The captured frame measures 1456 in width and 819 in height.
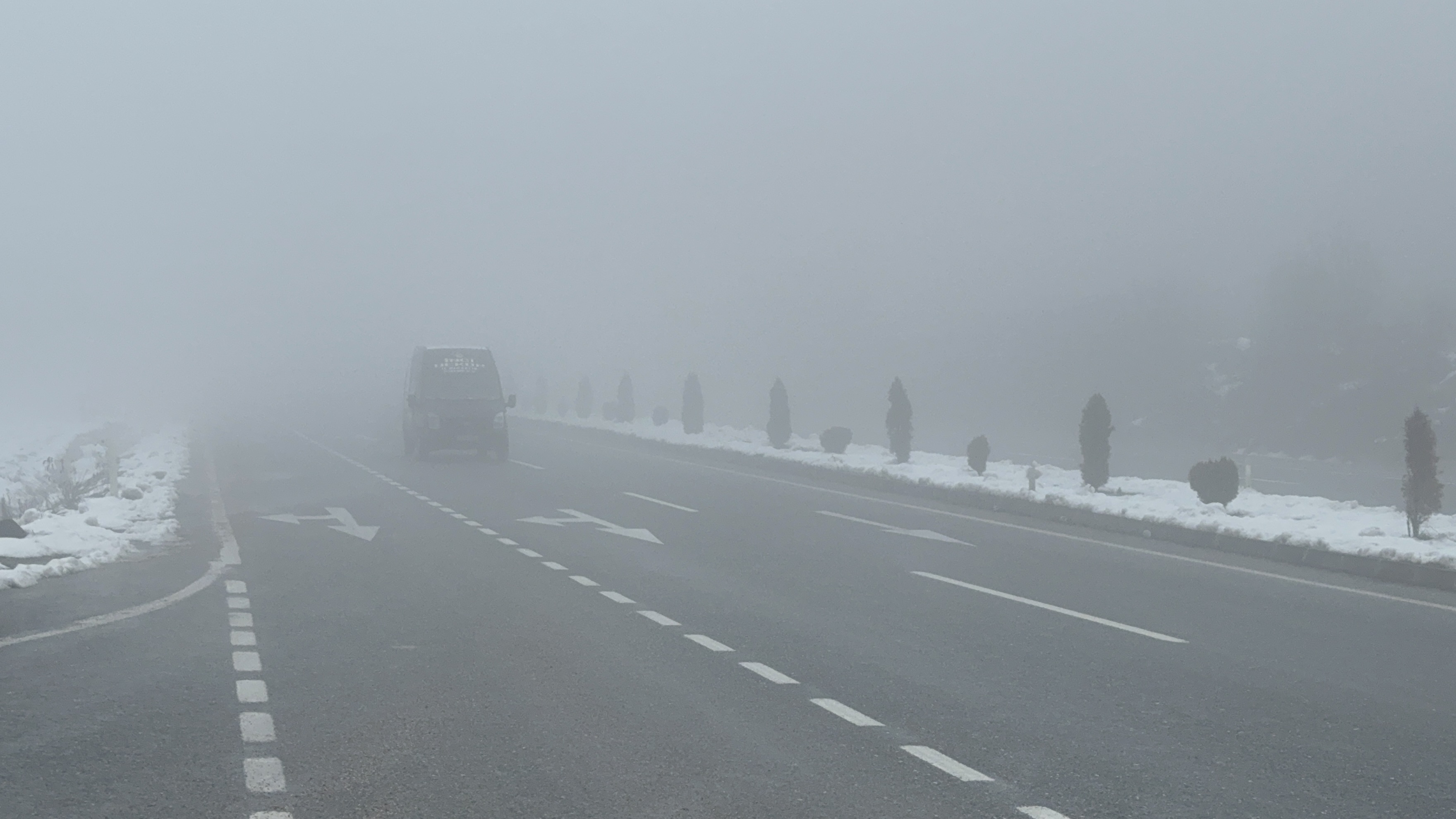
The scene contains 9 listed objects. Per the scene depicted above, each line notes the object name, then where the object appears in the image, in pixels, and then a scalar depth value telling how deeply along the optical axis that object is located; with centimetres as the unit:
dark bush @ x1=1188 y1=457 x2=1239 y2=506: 1777
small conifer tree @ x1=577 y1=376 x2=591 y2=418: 5344
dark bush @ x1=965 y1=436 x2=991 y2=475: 2444
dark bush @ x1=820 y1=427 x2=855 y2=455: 3138
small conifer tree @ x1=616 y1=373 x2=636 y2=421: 4809
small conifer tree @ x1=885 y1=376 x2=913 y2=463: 2866
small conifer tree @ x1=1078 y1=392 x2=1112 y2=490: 2167
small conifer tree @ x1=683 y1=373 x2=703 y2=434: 4047
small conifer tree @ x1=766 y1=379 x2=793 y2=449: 3391
